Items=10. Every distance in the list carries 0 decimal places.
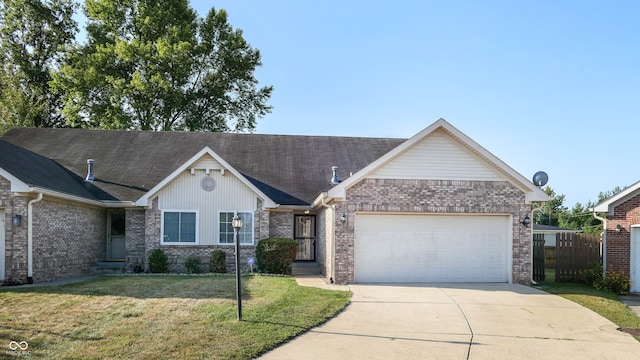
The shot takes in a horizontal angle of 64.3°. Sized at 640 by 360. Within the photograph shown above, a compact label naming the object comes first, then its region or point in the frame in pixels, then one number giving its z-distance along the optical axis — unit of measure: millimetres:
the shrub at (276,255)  16469
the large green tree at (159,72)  33062
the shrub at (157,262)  16641
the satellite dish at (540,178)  16203
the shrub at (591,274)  15101
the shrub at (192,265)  16891
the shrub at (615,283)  14328
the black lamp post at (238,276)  9375
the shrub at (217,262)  16859
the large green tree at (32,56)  34688
